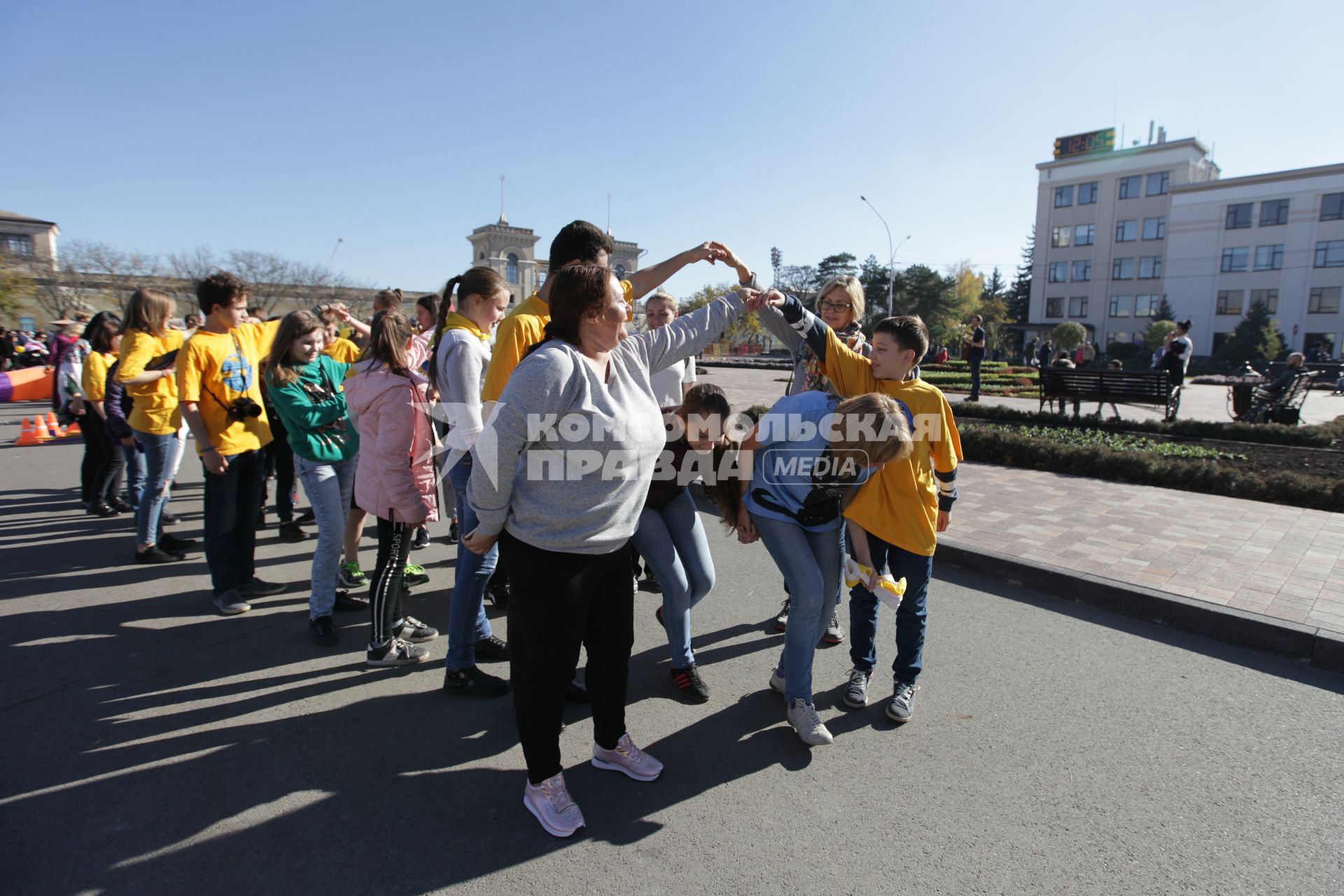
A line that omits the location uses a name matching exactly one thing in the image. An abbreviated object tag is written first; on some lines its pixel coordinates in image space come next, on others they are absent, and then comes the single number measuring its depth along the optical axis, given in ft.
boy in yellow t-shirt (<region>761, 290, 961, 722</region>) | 10.29
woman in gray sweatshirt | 7.19
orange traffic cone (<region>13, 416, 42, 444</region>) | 37.09
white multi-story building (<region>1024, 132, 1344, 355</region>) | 154.81
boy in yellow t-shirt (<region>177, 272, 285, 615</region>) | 13.73
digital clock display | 197.98
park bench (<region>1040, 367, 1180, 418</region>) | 37.17
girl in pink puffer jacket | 11.47
